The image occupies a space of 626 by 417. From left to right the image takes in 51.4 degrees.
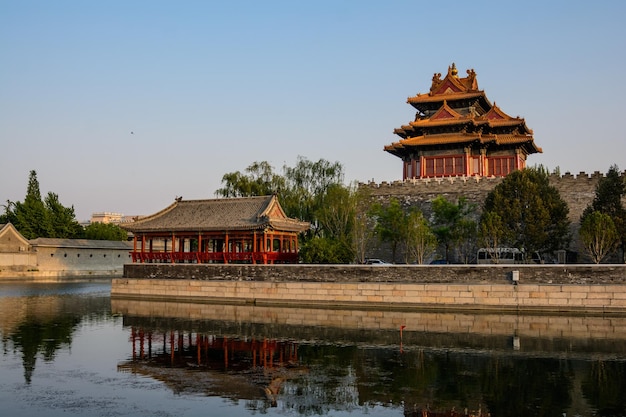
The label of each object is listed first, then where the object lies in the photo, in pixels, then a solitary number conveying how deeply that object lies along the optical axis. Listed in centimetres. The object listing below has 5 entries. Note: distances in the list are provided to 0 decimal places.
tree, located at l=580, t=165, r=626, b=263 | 3139
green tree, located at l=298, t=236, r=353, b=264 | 3303
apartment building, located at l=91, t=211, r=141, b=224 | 15962
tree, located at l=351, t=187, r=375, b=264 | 3528
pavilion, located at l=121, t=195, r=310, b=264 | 3145
